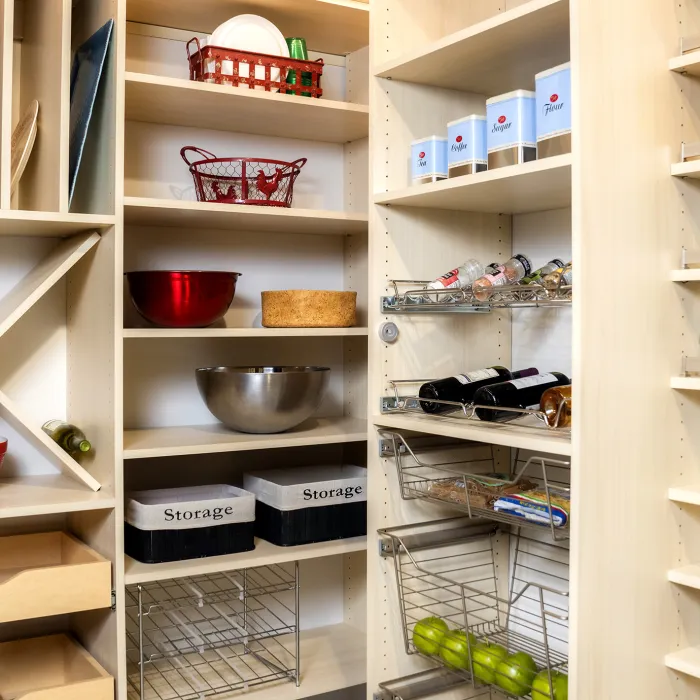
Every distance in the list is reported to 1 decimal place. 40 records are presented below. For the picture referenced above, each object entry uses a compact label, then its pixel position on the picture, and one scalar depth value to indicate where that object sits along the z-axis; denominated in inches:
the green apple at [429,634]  74.0
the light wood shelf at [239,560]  71.9
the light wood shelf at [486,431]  56.9
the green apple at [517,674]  66.4
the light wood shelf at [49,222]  66.2
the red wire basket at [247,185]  77.7
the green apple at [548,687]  63.4
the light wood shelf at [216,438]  73.4
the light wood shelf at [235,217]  72.9
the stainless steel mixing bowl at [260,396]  76.6
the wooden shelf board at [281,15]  80.3
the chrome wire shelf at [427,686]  74.9
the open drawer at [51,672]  68.7
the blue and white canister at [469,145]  67.4
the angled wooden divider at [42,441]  68.1
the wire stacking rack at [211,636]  81.1
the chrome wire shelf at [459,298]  61.6
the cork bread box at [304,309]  79.5
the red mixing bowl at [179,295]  73.7
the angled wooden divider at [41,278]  68.8
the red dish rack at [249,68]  76.2
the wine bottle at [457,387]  73.7
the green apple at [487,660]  69.0
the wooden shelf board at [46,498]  67.2
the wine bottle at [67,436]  76.7
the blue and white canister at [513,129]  62.4
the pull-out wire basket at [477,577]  76.5
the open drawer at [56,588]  67.1
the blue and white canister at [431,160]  72.0
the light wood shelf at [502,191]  59.1
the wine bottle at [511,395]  67.8
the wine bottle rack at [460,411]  61.1
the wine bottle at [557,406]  61.9
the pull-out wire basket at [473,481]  60.2
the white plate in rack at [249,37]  78.4
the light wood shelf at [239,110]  73.7
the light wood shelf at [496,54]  60.4
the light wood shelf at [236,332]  71.7
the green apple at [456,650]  71.8
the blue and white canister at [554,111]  58.0
